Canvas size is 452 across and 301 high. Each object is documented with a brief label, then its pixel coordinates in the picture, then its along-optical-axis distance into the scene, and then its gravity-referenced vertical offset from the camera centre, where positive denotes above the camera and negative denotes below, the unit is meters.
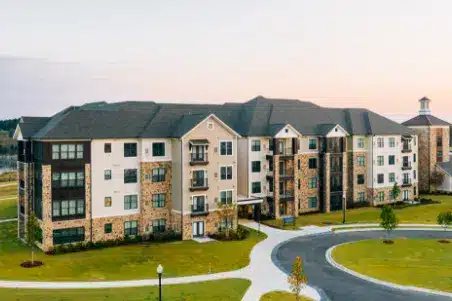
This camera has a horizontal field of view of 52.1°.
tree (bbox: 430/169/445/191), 76.38 -5.73
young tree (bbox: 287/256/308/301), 22.88 -6.71
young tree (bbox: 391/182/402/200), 61.81 -6.31
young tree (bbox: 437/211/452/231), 44.29 -7.20
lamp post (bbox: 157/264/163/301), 24.87 -6.74
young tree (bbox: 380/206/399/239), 42.78 -6.92
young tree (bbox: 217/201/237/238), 45.69 -6.65
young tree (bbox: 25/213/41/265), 36.41 -6.85
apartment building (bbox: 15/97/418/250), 41.06 -2.27
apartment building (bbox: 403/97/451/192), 77.75 +0.23
